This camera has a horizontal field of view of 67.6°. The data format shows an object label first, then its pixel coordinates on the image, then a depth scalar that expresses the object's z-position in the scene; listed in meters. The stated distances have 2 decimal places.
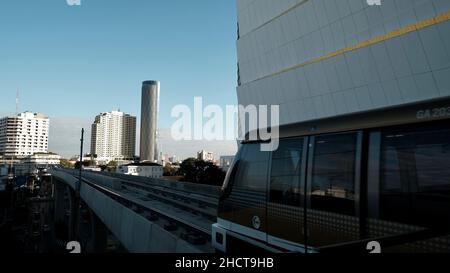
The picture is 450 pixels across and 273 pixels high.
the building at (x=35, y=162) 113.45
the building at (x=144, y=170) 83.44
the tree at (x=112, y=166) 107.06
